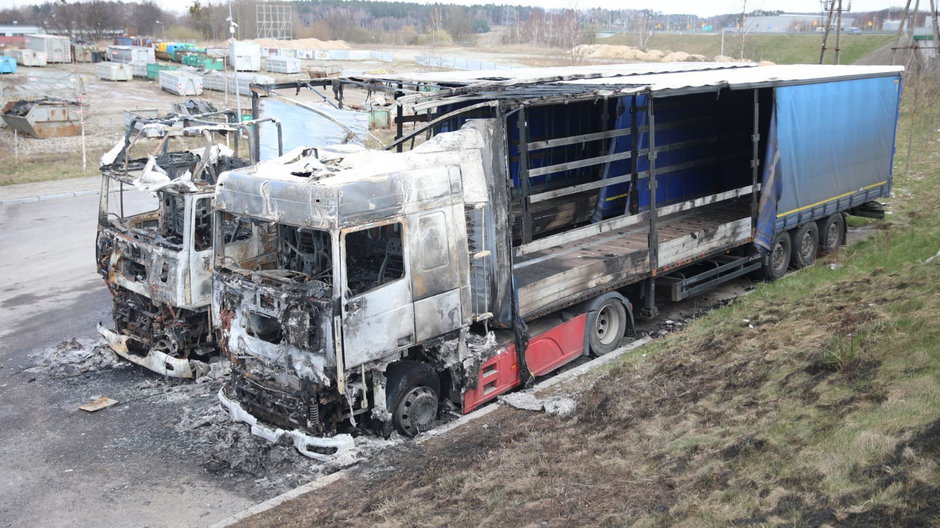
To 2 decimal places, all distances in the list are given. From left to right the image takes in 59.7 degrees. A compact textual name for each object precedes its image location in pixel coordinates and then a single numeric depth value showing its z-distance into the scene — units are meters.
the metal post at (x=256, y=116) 11.76
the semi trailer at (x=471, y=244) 7.64
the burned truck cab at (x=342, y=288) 7.43
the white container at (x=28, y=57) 54.56
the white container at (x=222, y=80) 43.41
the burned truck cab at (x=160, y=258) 9.69
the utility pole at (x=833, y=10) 26.29
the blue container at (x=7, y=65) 49.19
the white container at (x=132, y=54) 57.70
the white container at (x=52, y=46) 56.53
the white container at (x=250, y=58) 53.59
